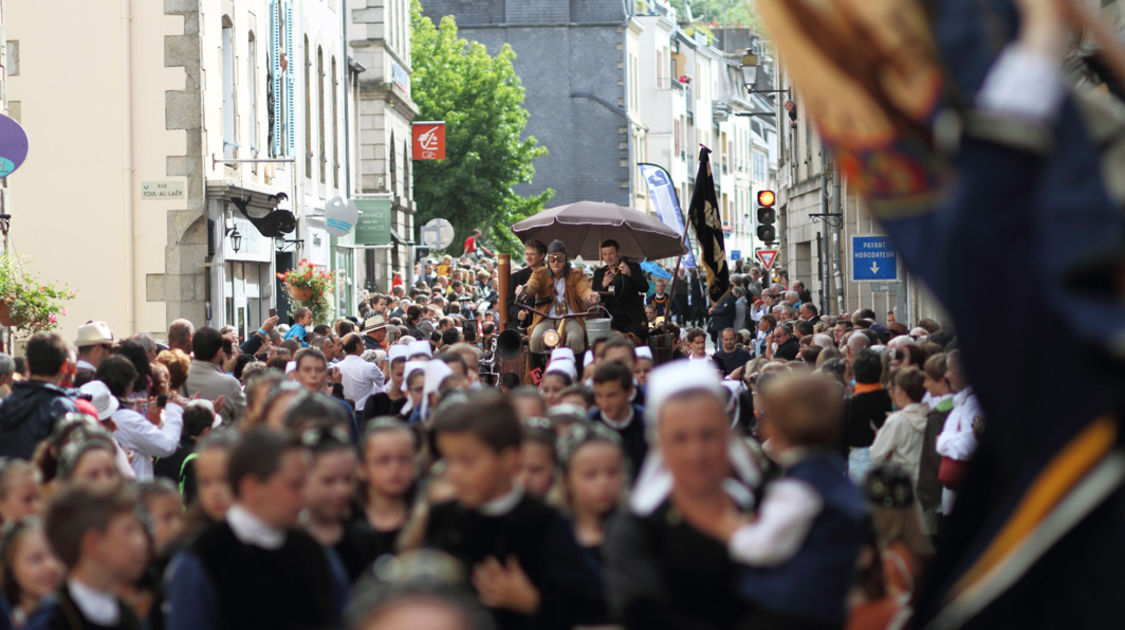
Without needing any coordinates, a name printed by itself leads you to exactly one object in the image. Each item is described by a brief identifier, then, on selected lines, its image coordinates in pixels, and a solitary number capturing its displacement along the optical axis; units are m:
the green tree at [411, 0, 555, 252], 62.94
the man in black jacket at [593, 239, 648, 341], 17.33
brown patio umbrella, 20.48
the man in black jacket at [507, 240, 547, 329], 16.72
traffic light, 32.09
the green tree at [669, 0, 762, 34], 132.50
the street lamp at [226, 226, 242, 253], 27.44
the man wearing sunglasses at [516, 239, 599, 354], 16.62
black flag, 20.44
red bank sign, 50.69
